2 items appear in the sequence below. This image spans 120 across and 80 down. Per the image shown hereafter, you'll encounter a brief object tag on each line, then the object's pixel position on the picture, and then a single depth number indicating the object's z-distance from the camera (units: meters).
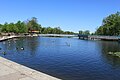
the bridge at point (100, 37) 55.91
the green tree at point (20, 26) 78.58
